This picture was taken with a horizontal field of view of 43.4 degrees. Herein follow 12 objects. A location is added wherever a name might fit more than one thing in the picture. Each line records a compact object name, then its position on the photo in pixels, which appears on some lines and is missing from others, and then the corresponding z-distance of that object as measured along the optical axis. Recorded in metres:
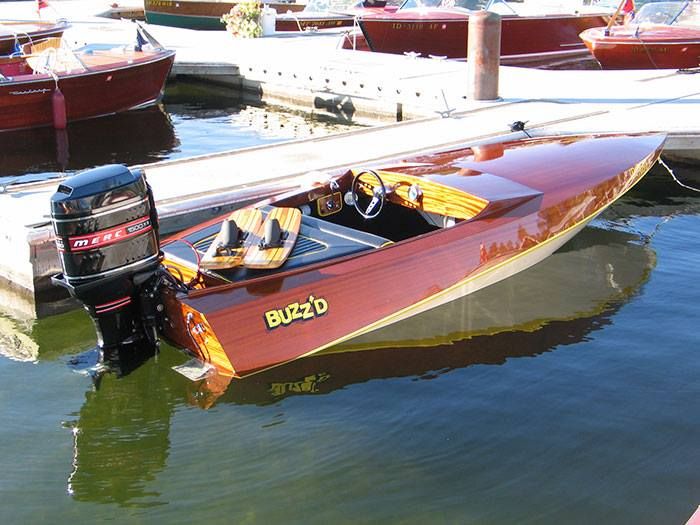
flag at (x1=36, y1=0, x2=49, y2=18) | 19.75
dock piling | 11.56
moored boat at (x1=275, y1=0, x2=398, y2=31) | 22.41
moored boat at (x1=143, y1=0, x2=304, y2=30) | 25.36
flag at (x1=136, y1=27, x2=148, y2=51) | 15.80
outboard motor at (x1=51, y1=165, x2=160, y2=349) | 5.15
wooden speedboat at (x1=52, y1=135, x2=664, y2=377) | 5.31
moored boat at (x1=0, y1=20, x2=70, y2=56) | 17.27
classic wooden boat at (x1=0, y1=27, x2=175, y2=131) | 13.69
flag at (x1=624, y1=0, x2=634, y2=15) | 18.56
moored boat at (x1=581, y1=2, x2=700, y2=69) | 16.97
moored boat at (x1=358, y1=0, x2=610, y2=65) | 18.92
